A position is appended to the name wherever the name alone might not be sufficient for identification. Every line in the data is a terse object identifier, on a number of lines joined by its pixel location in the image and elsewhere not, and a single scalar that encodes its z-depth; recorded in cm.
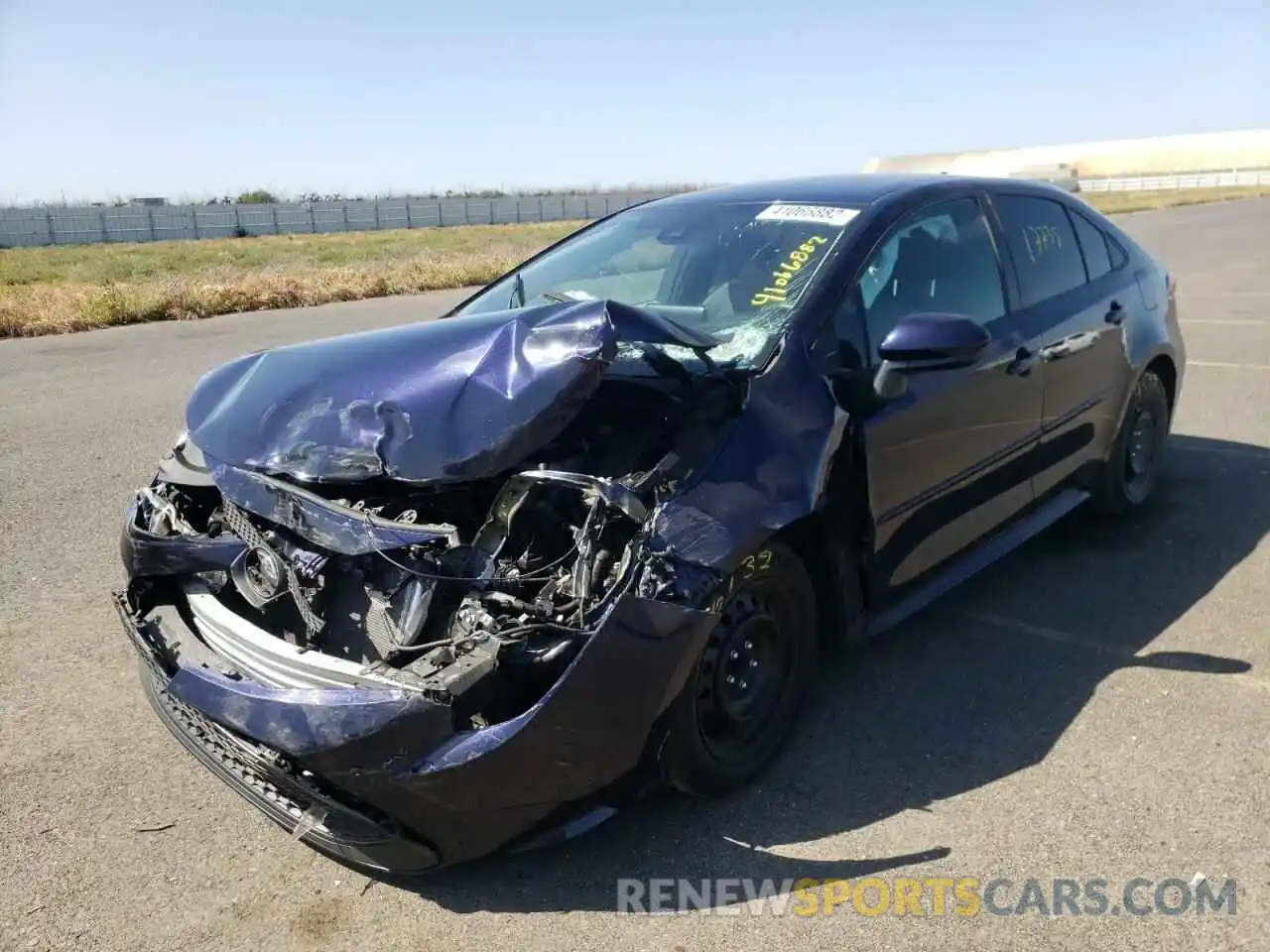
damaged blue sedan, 264
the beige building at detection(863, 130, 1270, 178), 9906
